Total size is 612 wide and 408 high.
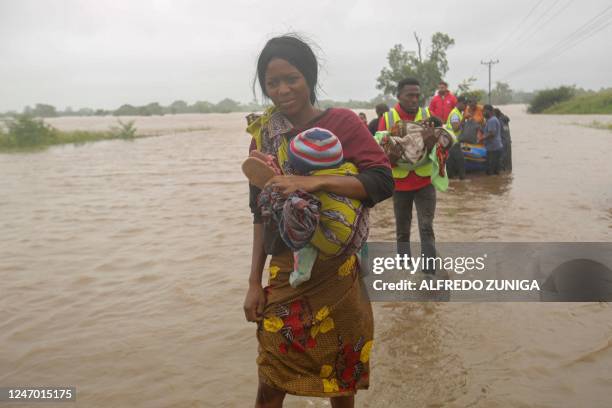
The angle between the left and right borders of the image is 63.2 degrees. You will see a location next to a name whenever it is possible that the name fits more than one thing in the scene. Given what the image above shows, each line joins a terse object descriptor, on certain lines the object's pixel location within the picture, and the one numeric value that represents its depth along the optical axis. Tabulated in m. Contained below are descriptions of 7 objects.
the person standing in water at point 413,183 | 4.10
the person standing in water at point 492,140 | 9.98
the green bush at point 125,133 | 33.09
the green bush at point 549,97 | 56.16
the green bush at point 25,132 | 26.17
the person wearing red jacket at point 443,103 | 9.19
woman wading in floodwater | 1.88
